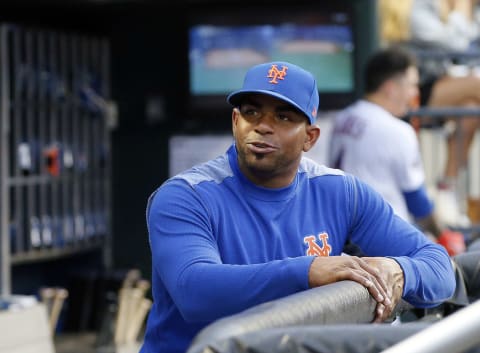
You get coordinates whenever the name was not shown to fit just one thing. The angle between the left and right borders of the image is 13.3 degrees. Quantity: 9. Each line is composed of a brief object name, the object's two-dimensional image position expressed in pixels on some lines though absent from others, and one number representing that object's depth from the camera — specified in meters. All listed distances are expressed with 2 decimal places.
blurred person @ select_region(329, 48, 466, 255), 10.72
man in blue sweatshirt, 5.15
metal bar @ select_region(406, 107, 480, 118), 12.49
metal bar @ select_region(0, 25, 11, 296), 14.03
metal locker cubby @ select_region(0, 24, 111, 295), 14.44
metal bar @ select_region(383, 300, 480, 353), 3.68
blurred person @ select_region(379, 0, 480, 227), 13.24
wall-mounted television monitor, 13.91
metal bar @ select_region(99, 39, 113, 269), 15.79
